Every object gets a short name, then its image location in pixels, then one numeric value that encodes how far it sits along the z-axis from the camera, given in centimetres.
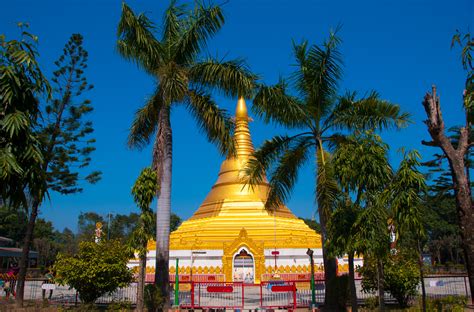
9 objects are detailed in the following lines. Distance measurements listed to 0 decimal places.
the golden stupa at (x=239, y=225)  2577
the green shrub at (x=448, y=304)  1146
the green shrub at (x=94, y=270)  1391
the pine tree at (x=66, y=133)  1814
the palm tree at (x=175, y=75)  1214
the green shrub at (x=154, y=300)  1134
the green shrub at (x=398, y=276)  1412
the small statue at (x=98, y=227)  3402
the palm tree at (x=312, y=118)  1245
